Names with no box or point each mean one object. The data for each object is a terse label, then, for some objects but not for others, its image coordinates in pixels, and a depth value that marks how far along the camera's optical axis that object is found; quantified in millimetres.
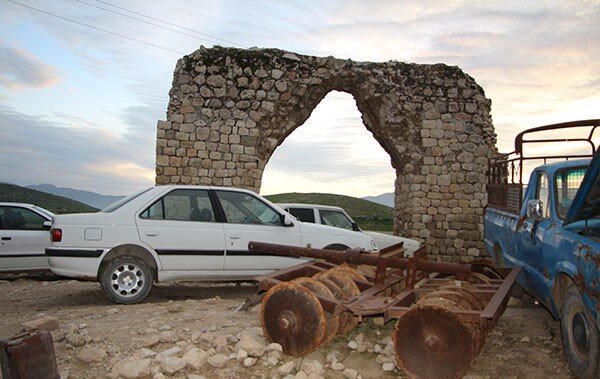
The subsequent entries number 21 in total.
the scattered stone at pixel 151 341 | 4363
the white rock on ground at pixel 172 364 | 3850
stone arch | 11547
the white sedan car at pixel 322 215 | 9273
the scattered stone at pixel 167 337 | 4457
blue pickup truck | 3660
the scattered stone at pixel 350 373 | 3965
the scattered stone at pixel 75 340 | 4371
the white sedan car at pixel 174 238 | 5973
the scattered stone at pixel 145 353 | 4117
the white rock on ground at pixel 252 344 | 4180
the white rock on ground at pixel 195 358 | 3945
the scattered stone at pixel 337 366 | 4102
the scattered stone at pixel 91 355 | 4069
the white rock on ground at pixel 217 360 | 4008
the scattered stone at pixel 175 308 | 5600
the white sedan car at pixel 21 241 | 7383
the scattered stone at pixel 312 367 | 3992
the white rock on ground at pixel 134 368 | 3809
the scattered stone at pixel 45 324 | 4544
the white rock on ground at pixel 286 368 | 3944
